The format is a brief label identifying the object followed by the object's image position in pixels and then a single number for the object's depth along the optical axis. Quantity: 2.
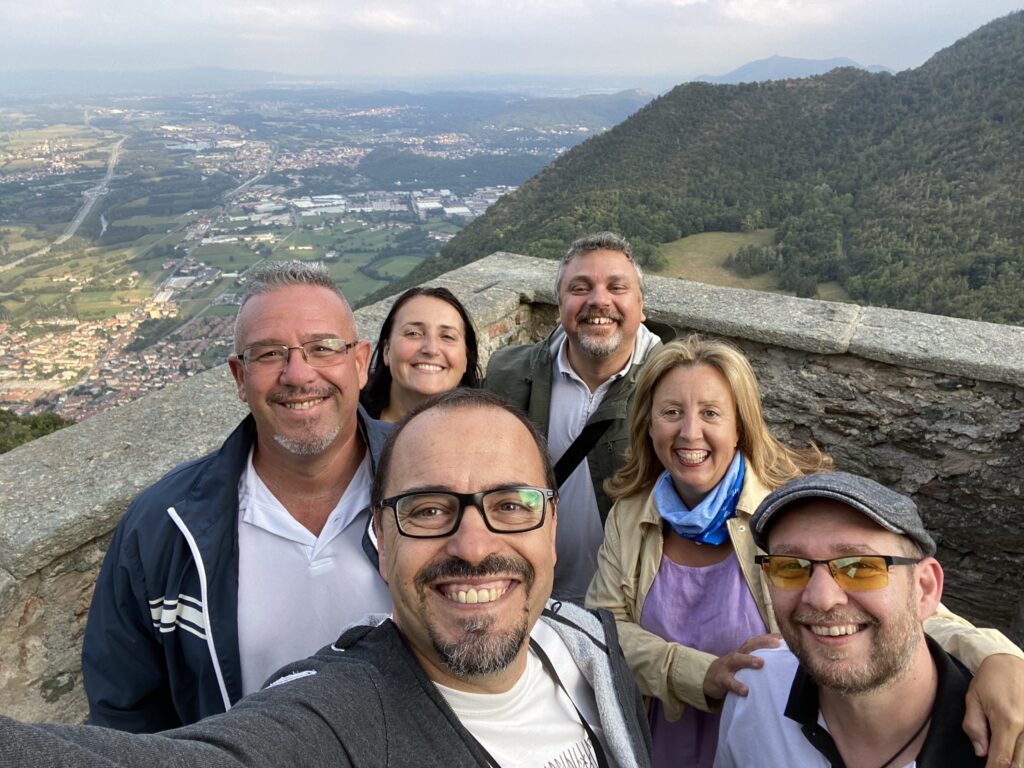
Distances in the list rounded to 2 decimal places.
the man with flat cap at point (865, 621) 1.24
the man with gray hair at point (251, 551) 1.52
